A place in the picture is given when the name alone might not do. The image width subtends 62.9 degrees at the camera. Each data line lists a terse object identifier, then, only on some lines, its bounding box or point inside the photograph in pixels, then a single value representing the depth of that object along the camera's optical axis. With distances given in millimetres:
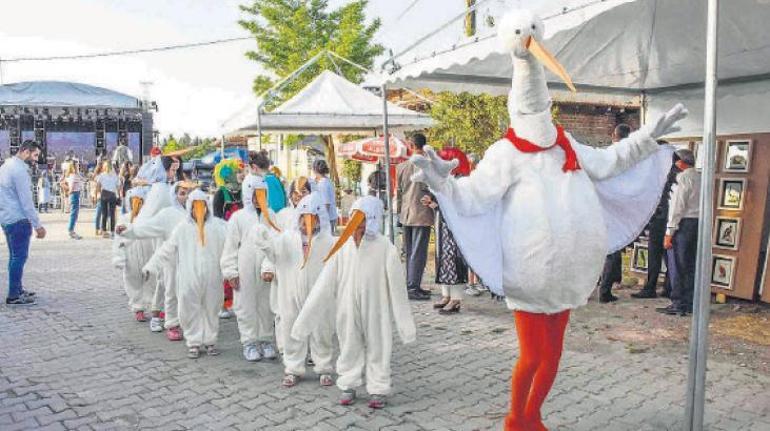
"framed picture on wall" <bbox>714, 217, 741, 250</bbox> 7523
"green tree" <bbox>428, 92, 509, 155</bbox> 13516
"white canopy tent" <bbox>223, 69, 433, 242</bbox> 9922
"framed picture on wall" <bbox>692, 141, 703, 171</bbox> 8336
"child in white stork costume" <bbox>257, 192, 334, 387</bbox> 4762
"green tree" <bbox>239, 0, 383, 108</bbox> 19984
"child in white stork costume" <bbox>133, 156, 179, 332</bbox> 6566
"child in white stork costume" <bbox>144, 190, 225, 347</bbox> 5566
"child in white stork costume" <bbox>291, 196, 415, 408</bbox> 4348
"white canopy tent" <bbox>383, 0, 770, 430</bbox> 3660
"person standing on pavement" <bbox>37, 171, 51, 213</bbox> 22109
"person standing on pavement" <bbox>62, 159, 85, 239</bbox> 15062
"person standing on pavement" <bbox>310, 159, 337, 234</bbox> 8453
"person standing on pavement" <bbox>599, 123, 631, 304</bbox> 7605
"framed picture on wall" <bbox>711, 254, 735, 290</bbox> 7547
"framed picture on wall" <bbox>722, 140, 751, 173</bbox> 7543
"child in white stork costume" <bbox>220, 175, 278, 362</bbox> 5441
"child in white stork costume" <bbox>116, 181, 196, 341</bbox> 5883
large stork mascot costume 3334
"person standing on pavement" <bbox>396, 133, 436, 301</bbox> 7926
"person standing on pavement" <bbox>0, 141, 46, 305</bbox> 7672
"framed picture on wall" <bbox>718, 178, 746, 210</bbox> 7527
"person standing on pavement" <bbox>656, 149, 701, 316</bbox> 7000
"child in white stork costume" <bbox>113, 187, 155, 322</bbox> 6922
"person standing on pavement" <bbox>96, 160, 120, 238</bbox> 14500
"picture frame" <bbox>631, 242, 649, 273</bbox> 8566
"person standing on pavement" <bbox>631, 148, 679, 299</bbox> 7941
